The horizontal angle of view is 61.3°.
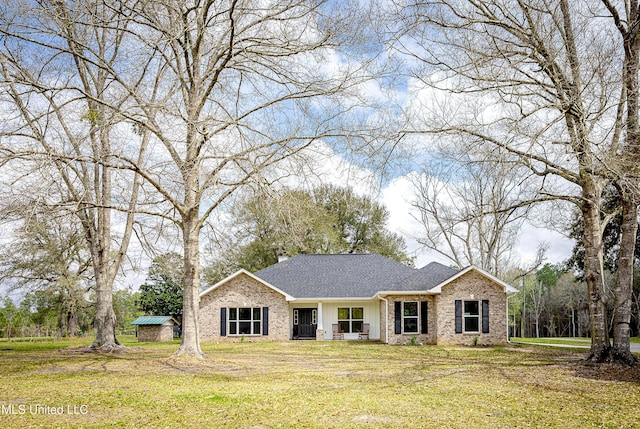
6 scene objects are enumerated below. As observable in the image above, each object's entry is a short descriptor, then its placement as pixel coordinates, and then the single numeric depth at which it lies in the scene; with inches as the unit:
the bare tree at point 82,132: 503.5
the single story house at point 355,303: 919.0
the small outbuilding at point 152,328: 1226.6
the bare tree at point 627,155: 486.3
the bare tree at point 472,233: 1237.1
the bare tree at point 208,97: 527.8
